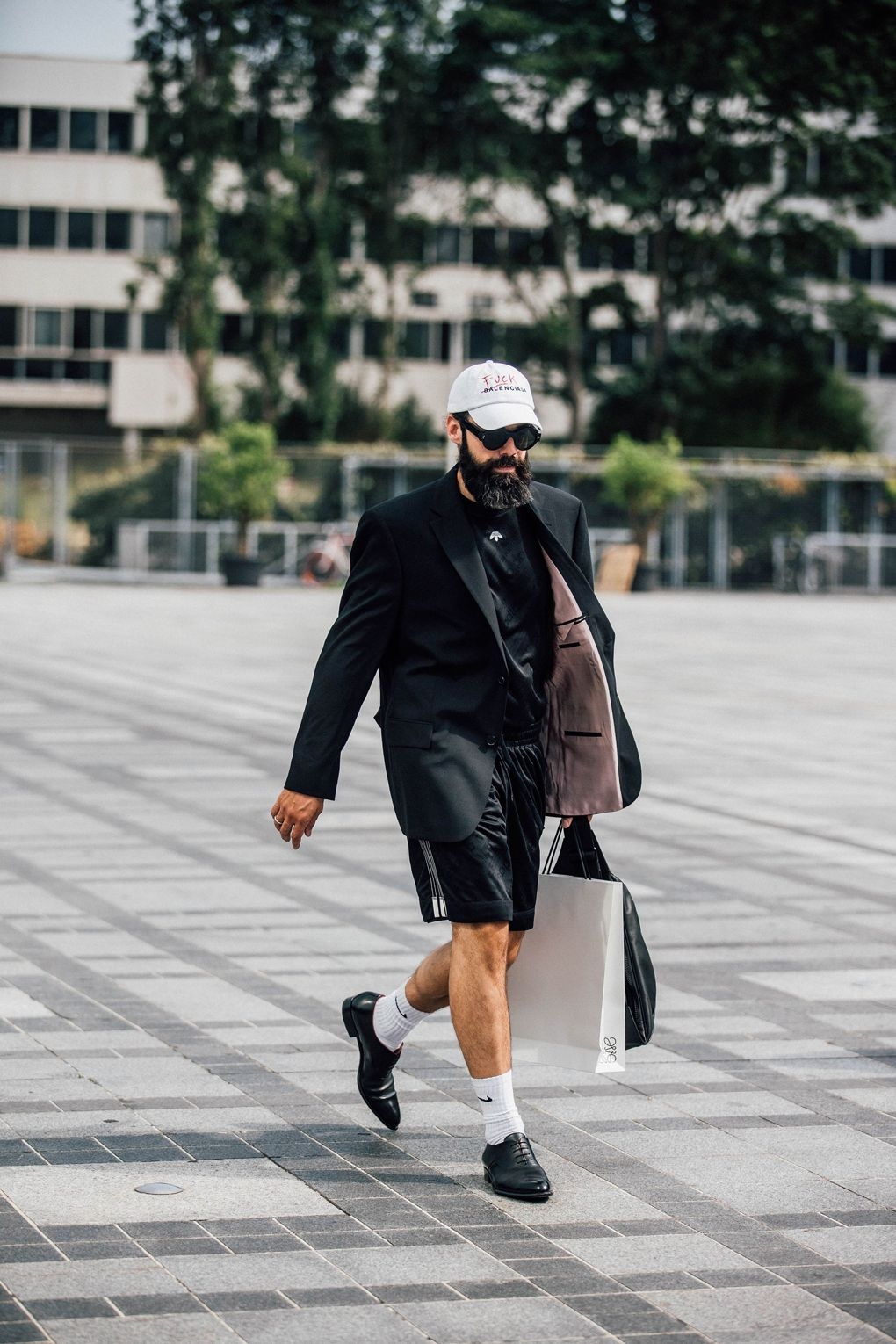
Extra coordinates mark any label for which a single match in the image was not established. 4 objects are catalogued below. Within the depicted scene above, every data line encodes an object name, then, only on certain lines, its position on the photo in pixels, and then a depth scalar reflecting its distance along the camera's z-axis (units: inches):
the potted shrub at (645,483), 1568.7
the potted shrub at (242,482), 1502.2
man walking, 189.9
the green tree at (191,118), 1875.0
